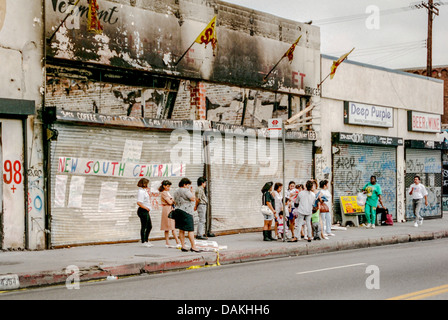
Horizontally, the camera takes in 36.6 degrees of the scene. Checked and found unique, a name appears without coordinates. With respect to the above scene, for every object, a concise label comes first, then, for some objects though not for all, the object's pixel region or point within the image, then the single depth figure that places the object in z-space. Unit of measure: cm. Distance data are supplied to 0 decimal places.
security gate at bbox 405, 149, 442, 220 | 2905
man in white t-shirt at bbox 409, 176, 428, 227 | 2419
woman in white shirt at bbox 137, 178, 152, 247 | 1631
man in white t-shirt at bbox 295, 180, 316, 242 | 1808
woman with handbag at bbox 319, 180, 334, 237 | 1994
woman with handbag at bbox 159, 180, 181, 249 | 1628
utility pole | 3944
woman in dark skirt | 1508
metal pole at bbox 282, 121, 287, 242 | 1762
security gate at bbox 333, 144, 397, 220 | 2506
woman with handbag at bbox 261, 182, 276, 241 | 1798
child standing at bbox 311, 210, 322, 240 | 1886
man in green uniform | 2386
